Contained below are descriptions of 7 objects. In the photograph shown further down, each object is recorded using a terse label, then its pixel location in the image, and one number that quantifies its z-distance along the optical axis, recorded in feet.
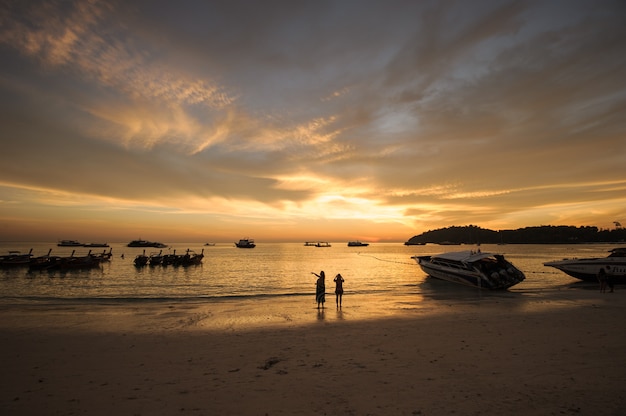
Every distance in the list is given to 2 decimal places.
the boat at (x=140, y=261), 199.26
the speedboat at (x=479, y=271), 93.81
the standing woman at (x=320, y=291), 67.41
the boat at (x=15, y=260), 178.70
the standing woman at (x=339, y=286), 68.90
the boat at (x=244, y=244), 628.61
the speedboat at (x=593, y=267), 106.52
